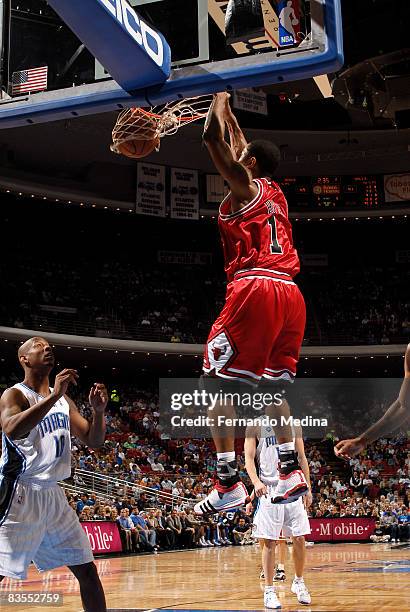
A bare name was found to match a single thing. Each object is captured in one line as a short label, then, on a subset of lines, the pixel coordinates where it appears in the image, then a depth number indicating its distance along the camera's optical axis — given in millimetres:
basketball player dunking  4438
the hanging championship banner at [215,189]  27844
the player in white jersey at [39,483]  5223
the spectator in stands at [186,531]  19016
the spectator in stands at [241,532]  20812
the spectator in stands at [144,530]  17344
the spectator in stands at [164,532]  18203
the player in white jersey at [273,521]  7910
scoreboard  28016
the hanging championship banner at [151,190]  26969
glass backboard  4379
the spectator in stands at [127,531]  16797
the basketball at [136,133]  5215
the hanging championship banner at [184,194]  27047
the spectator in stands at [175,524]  18578
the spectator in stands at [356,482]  23047
